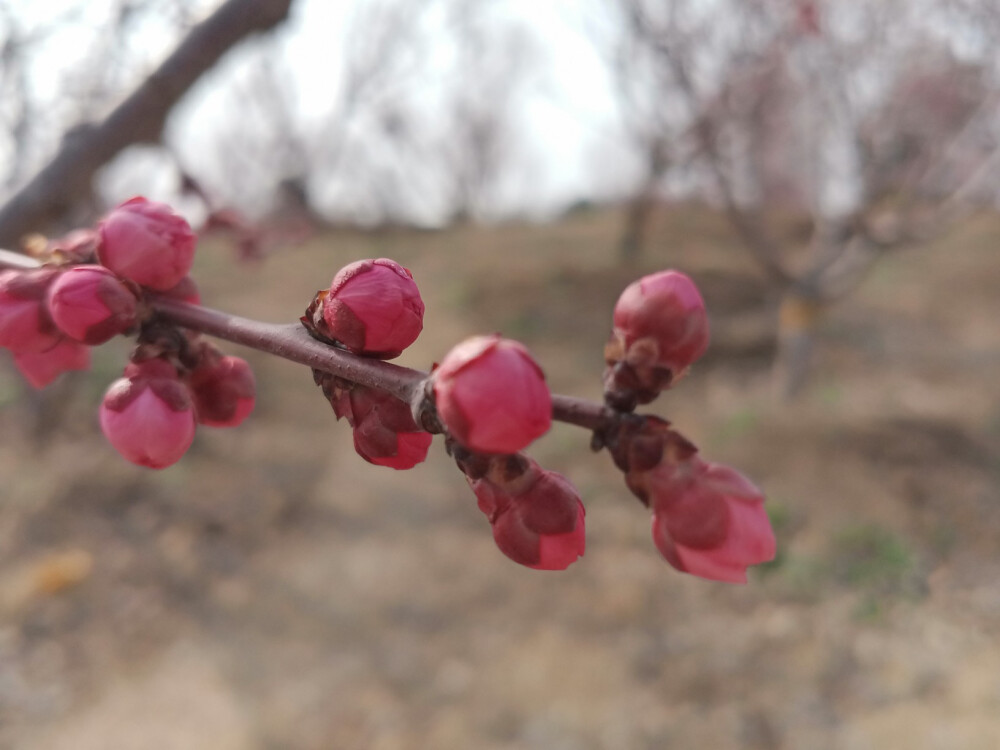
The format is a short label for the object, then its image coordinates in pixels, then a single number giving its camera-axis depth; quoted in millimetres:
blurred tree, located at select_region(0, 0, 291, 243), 197
